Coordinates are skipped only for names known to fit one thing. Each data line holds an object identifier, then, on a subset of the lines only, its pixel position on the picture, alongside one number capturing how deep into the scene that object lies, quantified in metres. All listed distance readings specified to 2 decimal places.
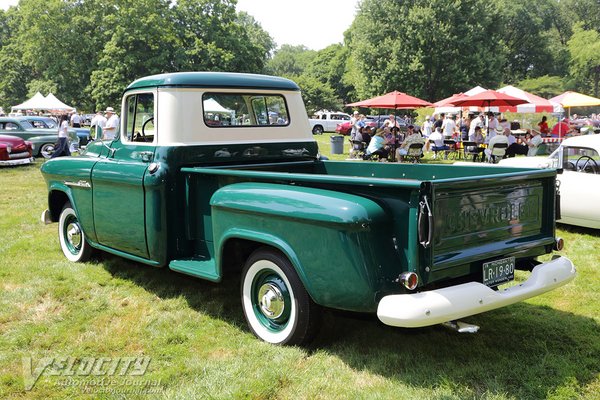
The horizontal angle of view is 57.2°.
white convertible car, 7.24
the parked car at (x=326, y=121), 37.12
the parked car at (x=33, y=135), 17.83
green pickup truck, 3.27
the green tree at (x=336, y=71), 66.88
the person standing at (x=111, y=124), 13.18
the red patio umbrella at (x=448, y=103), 17.99
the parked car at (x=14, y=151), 15.32
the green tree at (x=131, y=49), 39.62
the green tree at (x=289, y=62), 116.88
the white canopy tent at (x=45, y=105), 29.80
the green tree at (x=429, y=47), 38.25
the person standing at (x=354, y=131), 18.55
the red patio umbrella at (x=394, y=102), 17.73
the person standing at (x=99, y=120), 15.94
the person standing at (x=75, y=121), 22.31
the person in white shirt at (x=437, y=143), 17.55
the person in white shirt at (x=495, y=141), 14.49
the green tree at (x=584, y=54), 53.78
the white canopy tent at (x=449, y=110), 26.43
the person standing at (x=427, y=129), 23.47
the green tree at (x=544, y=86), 50.66
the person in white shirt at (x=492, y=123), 16.95
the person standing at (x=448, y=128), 18.61
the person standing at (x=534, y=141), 15.86
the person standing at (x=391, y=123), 17.44
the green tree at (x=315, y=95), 53.56
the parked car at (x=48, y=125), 19.28
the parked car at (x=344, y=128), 35.50
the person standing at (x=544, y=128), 19.89
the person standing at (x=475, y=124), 17.33
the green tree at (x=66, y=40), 44.34
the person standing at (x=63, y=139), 15.49
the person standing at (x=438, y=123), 22.30
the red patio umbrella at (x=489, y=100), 16.48
